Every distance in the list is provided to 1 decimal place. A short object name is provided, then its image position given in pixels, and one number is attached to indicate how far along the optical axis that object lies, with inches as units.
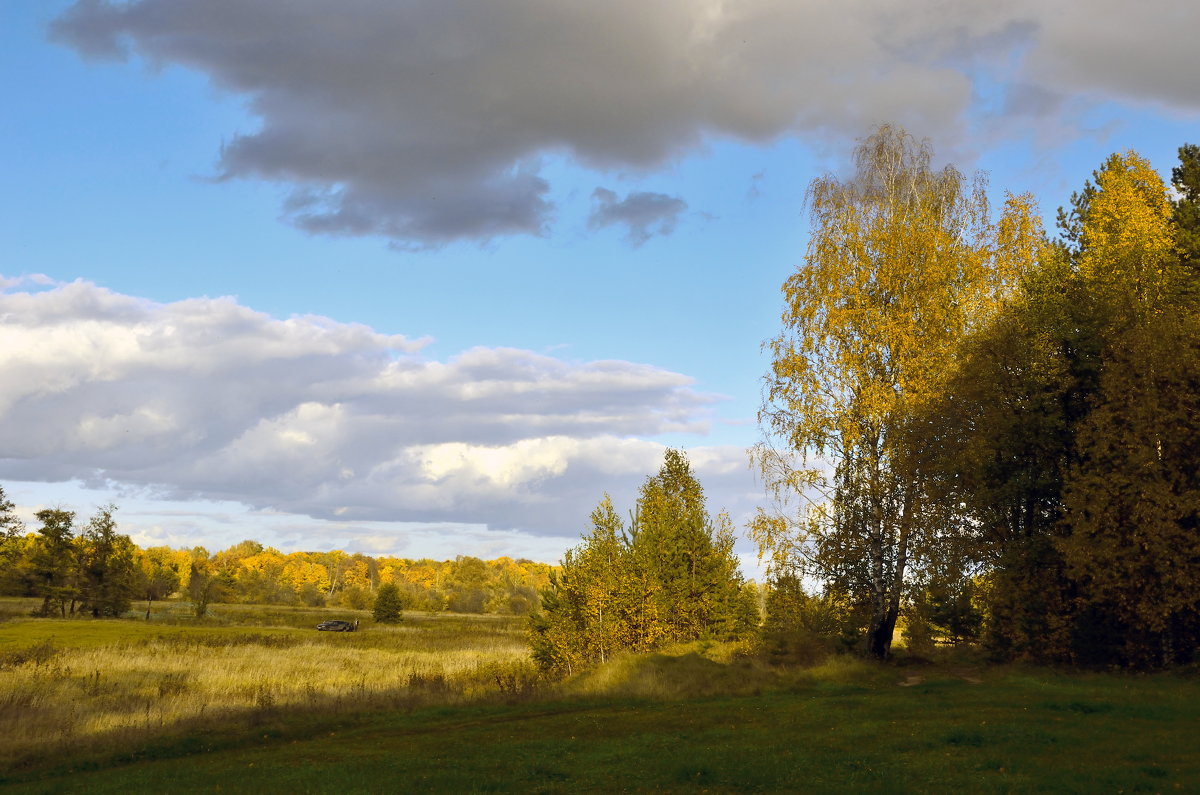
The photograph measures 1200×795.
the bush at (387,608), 4060.0
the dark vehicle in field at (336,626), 3575.3
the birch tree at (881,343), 1279.5
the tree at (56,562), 3472.0
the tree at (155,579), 4554.4
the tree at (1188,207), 1358.3
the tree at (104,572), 3587.6
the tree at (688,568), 1574.8
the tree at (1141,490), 1001.5
